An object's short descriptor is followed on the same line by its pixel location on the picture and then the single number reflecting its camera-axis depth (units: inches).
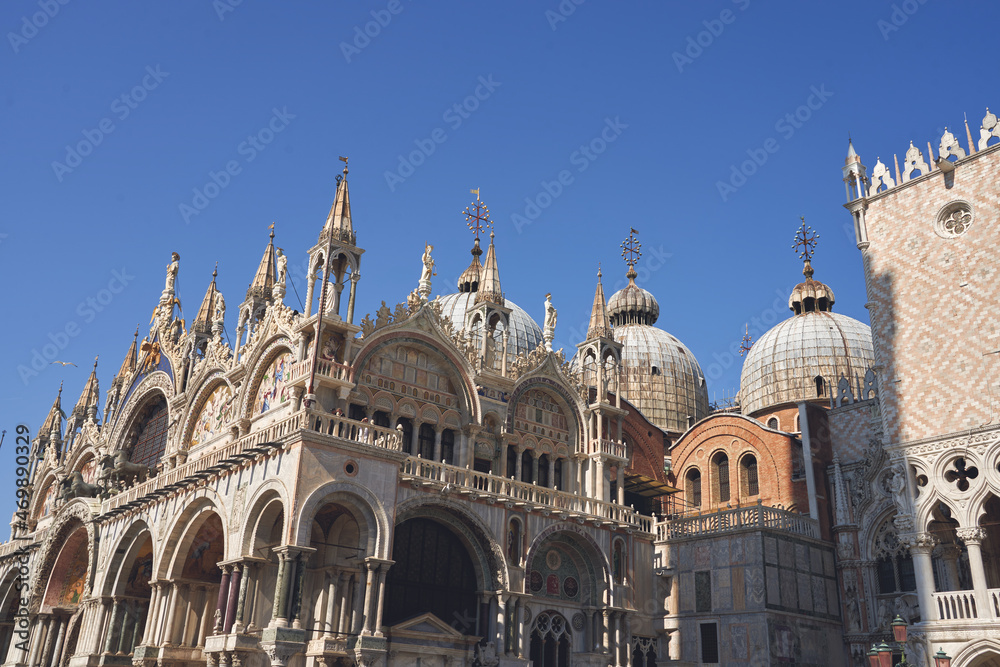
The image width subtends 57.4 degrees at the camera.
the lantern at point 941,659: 880.8
